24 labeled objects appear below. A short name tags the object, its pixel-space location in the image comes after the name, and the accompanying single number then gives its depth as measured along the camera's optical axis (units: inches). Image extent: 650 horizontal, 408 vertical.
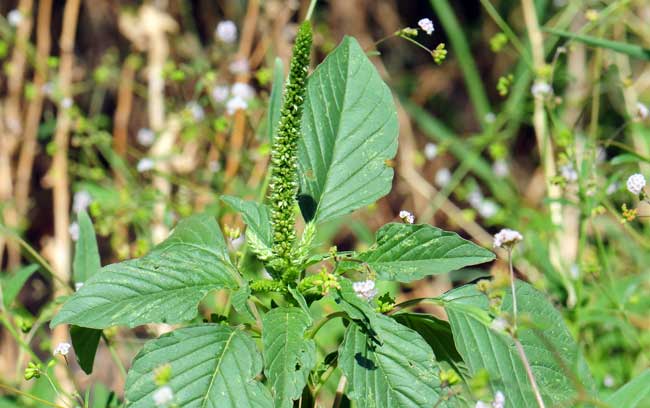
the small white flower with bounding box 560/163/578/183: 148.0
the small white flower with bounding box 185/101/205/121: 179.6
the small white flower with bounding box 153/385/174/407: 75.2
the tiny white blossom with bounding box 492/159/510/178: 199.2
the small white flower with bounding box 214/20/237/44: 181.9
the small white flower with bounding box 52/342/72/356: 97.1
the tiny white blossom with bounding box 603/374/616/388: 131.9
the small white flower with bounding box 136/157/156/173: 166.9
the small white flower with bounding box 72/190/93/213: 182.2
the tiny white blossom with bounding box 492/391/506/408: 83.2
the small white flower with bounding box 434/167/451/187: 220.7
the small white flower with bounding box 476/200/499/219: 190.4
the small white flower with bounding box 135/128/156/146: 206.2
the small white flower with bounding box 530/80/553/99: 146.9
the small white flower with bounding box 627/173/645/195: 104.7
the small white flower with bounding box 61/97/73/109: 193.8
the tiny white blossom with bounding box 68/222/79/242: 150.9
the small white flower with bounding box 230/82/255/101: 172.1
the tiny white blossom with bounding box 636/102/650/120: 141.6
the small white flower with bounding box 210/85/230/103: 187.2
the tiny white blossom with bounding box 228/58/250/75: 192.1
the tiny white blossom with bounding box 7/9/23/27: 203.8
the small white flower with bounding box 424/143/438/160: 197.5
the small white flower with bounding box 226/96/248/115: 158.9
